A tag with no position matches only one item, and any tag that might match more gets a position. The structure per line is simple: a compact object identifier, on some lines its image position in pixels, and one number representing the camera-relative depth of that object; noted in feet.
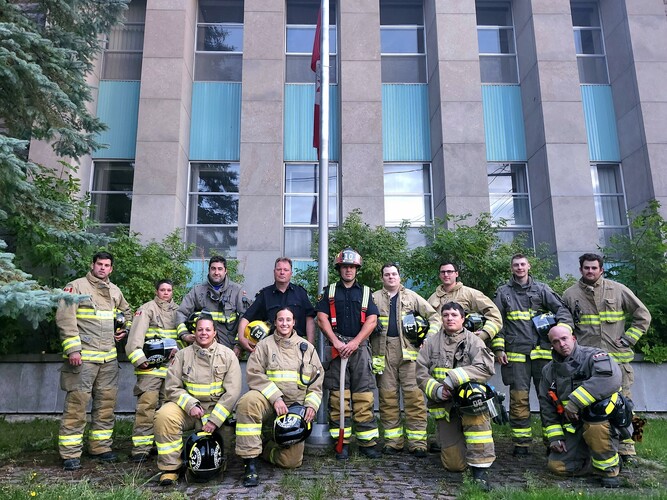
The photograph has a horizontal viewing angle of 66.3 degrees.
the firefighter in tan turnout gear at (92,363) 19.33
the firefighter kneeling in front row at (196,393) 16.53
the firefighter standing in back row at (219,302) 21.94
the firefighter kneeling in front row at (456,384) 16.40
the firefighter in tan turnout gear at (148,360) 20.03
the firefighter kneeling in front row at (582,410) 16.38
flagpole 21.10
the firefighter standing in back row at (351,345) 19.57
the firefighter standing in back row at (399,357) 20.10
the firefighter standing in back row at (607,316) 20.12
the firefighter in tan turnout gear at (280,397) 16.87
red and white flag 25.86
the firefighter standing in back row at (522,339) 20.43
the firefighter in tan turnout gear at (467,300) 20.67
